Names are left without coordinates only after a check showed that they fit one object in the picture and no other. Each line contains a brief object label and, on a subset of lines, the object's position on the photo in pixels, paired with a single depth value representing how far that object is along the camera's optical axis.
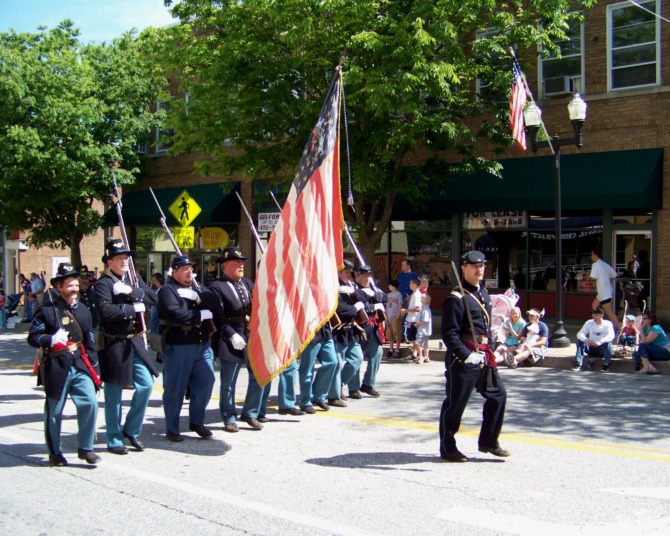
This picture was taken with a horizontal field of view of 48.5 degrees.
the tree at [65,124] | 21.05
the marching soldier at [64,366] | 6.43
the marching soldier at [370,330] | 9.71
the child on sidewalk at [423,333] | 14.12
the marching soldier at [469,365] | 6.39
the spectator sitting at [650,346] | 12.24
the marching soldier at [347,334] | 9.16
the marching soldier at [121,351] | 6.90
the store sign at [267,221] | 16.66
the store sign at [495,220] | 18.47
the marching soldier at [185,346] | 7.32
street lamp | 14.25
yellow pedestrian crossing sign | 15.89
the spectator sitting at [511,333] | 13.45
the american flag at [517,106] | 14.45
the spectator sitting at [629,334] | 13.60
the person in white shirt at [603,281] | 14.86
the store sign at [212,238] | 24.92
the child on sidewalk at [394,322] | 15.05
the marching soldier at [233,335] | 7.81
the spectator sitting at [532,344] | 13.27
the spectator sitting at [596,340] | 12.70
